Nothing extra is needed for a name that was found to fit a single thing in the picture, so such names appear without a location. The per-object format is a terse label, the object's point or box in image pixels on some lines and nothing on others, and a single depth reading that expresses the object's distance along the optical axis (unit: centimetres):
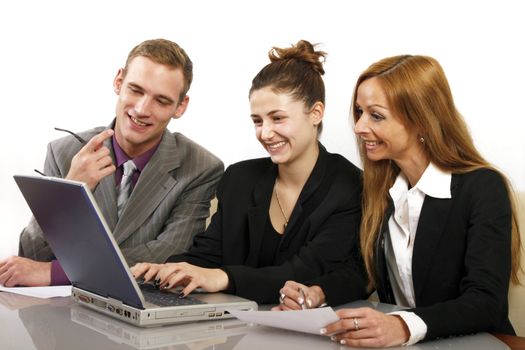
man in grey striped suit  313
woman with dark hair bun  288
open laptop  238
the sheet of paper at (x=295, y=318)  235
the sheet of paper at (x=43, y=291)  268
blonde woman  263
